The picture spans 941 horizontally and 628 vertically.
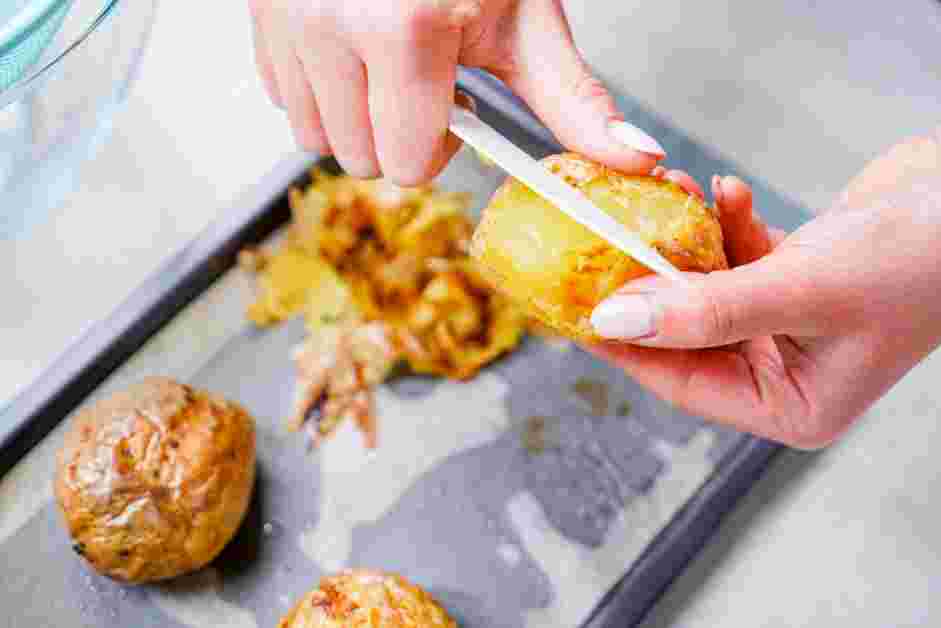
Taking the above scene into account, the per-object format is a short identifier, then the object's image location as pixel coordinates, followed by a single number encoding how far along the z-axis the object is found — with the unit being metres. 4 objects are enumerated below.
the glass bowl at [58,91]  0.48
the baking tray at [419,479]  0.51
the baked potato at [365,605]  0.46
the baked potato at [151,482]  0.49
